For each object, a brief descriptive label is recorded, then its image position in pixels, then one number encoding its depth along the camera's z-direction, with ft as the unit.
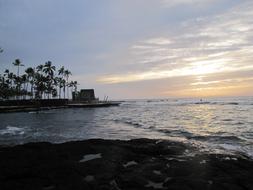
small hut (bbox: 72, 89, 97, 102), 226.58
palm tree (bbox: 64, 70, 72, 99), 260.05
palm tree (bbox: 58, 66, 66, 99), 251.63
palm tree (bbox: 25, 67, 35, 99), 202.96
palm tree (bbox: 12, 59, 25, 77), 197.55
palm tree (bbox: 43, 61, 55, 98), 213.84
